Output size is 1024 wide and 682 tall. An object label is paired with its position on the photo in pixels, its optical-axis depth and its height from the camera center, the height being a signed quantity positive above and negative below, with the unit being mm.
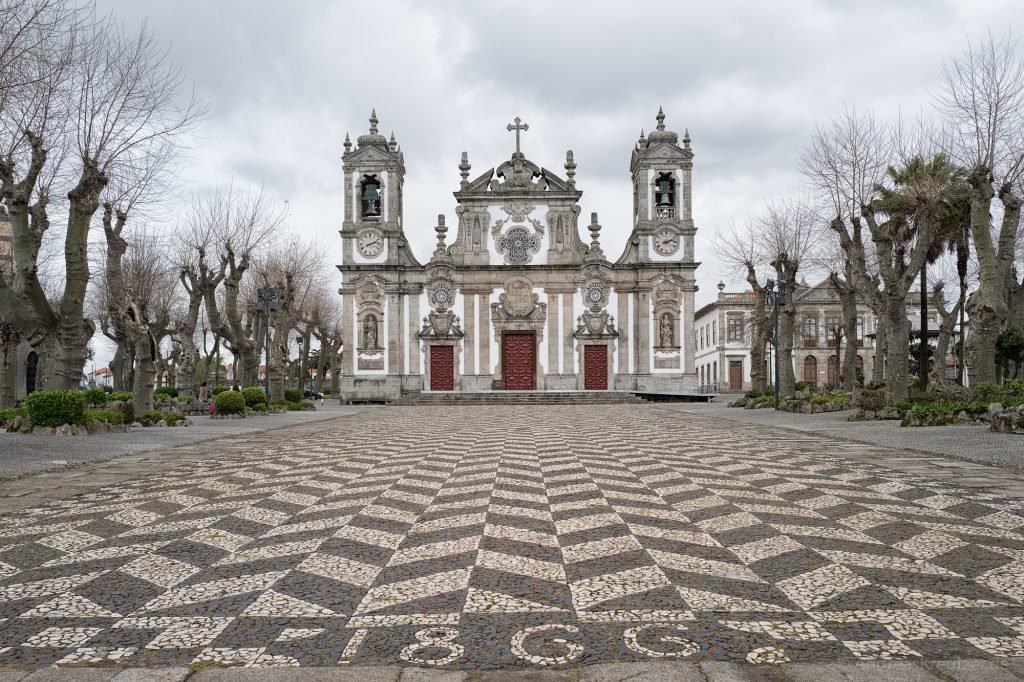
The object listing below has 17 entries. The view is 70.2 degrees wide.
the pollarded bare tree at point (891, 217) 15859 +3544
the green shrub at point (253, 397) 21531 -804
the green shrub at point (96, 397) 20172 -742
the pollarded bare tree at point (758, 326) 27266 +1488
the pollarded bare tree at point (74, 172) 11711 +3437
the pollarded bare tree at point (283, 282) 25797 +3344
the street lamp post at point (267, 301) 22641 +2169
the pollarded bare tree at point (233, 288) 21891 +2471
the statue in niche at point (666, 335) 34062 +1462
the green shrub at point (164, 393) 22828 -814
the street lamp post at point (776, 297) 21359 +2033
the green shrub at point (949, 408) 13719 -850
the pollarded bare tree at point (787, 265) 24609 +3408
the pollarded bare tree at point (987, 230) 14273 +2740
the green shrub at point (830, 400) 20250 -973
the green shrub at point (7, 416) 14484 -895
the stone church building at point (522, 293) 34125 +3502
